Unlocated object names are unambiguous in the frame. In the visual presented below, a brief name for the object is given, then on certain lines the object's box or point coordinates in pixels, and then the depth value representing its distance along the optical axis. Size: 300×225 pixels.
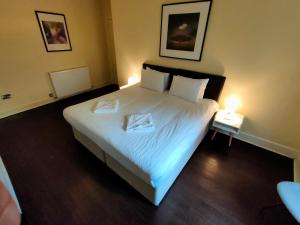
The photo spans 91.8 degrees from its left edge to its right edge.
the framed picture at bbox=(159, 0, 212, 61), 2.19
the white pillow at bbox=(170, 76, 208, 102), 2.30
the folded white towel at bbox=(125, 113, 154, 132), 1.60
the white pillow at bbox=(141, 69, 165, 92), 2.70
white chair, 1.04
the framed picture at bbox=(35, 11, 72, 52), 2.99
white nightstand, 2.05
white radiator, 3.40
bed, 1.28
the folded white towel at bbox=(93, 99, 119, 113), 1.93
